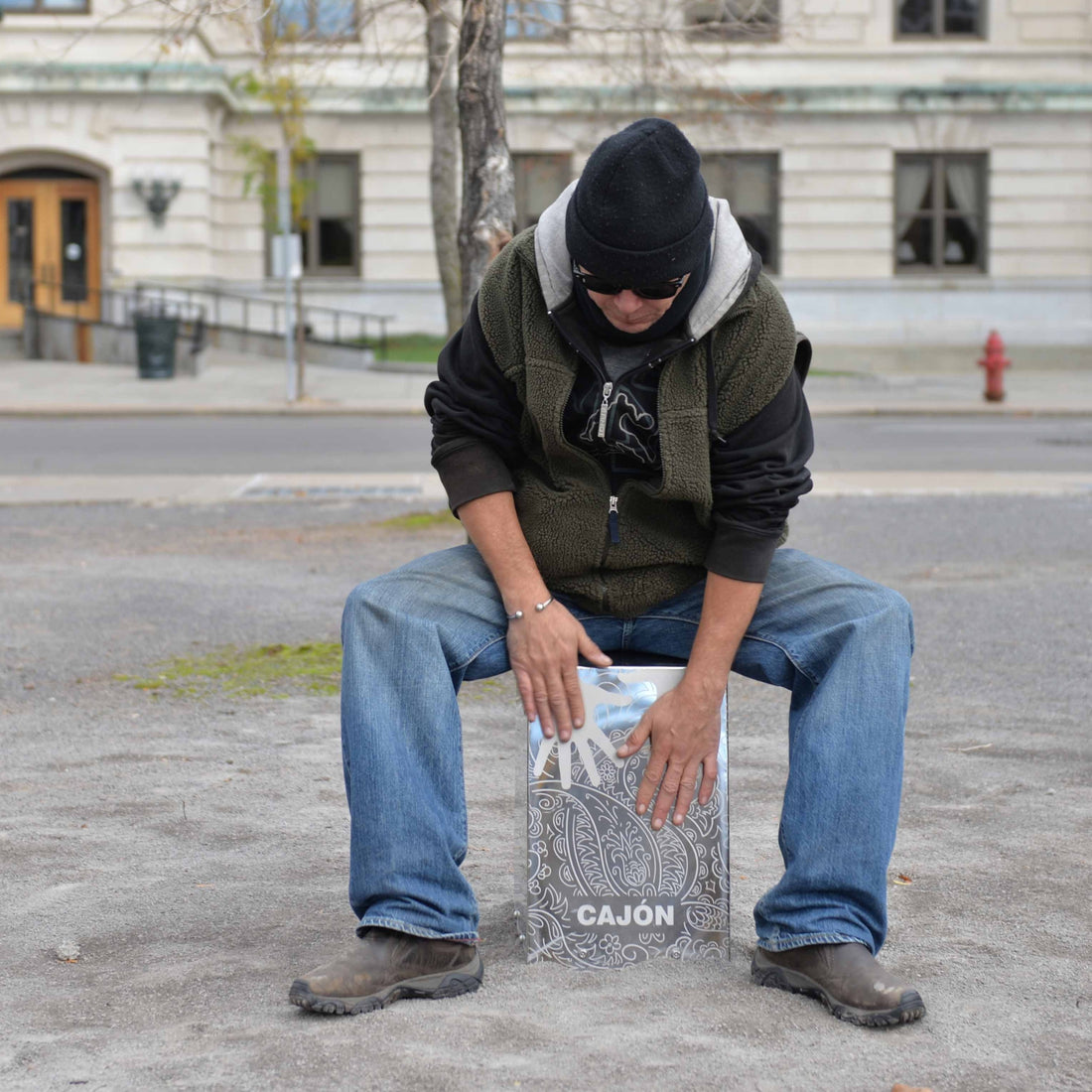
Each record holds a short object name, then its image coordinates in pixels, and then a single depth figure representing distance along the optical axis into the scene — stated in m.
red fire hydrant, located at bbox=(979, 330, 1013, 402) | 23.20
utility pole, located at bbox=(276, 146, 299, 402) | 20.16
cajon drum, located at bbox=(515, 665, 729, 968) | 3.15
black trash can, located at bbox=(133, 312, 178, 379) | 25.52
